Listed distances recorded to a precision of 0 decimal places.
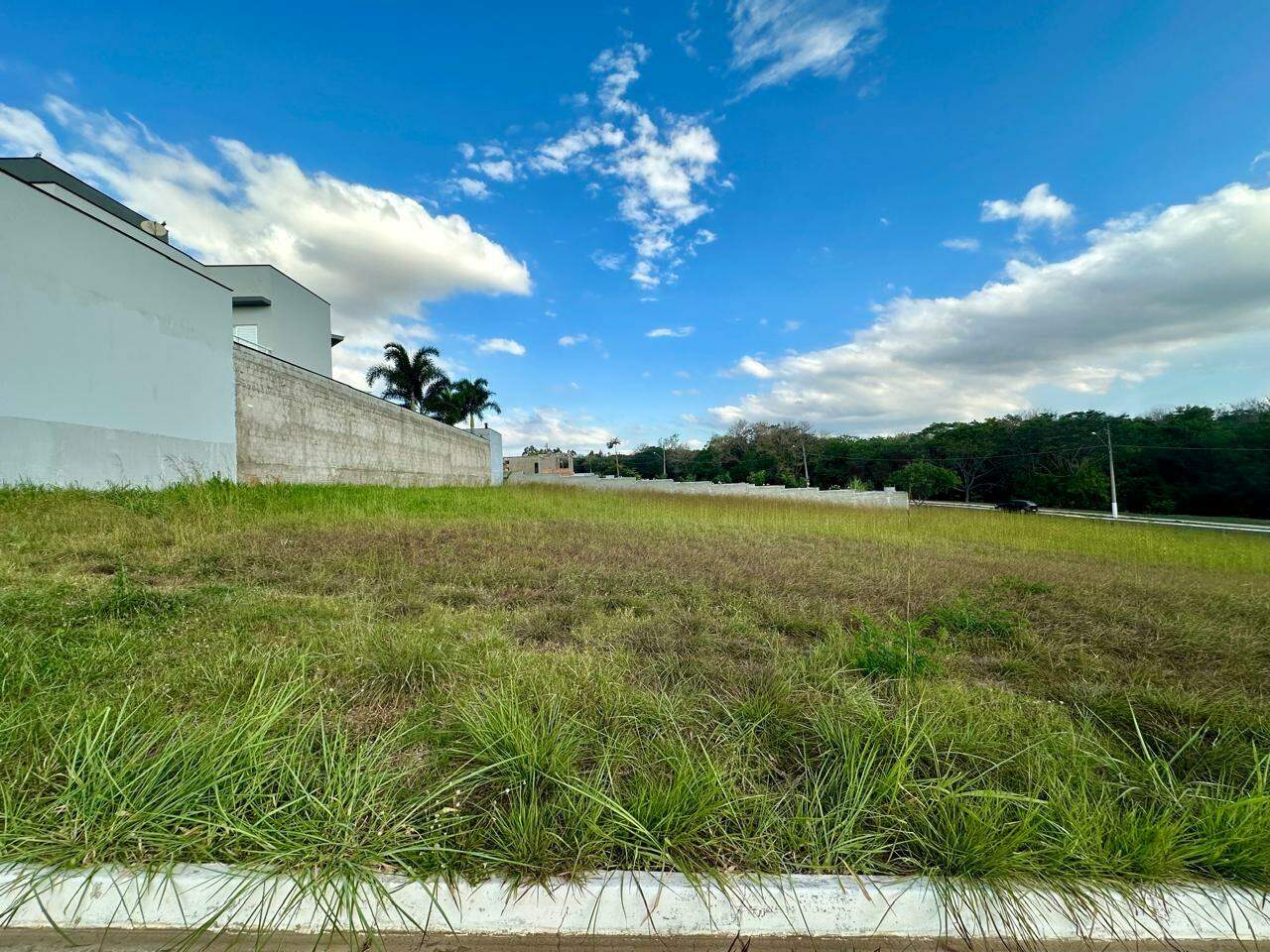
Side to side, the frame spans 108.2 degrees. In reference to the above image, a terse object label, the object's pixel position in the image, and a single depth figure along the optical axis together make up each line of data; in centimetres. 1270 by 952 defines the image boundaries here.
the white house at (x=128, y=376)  690
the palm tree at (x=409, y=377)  3045
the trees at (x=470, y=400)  3365
